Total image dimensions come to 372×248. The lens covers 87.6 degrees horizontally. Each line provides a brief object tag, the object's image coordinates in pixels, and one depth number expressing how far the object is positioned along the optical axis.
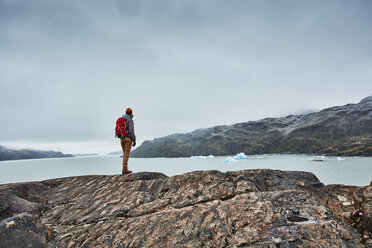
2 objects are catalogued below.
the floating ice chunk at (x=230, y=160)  97.00
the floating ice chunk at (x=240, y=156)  109.99
